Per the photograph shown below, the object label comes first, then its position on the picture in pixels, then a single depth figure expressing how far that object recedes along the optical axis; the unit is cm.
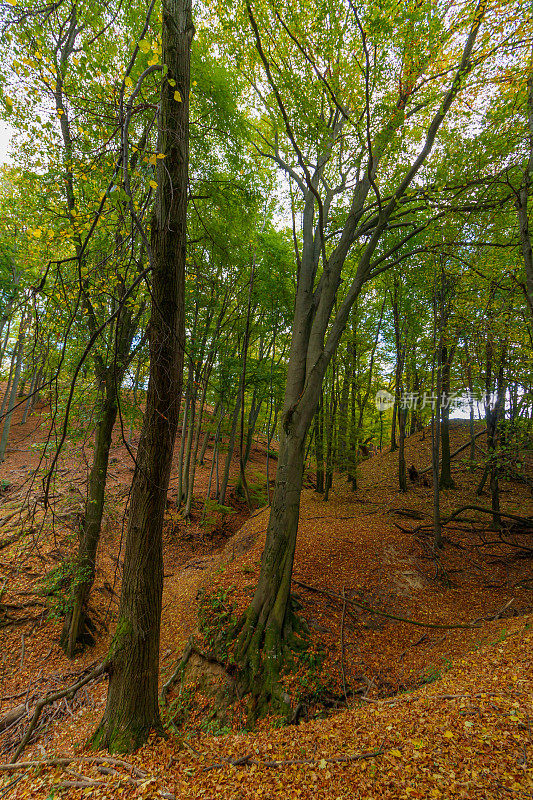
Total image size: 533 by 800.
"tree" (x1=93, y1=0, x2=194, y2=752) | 271
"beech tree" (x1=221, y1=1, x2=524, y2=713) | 423
